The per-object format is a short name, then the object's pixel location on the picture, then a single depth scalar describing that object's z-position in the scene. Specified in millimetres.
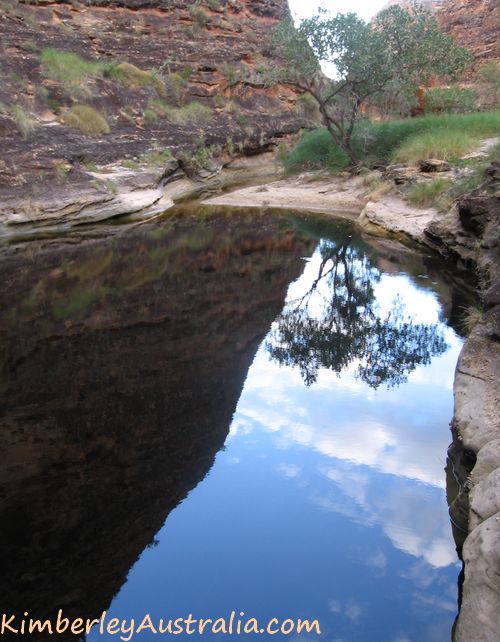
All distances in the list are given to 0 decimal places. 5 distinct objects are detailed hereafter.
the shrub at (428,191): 14101
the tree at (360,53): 19406
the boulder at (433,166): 15787
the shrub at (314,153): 22984
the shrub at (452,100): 24594
